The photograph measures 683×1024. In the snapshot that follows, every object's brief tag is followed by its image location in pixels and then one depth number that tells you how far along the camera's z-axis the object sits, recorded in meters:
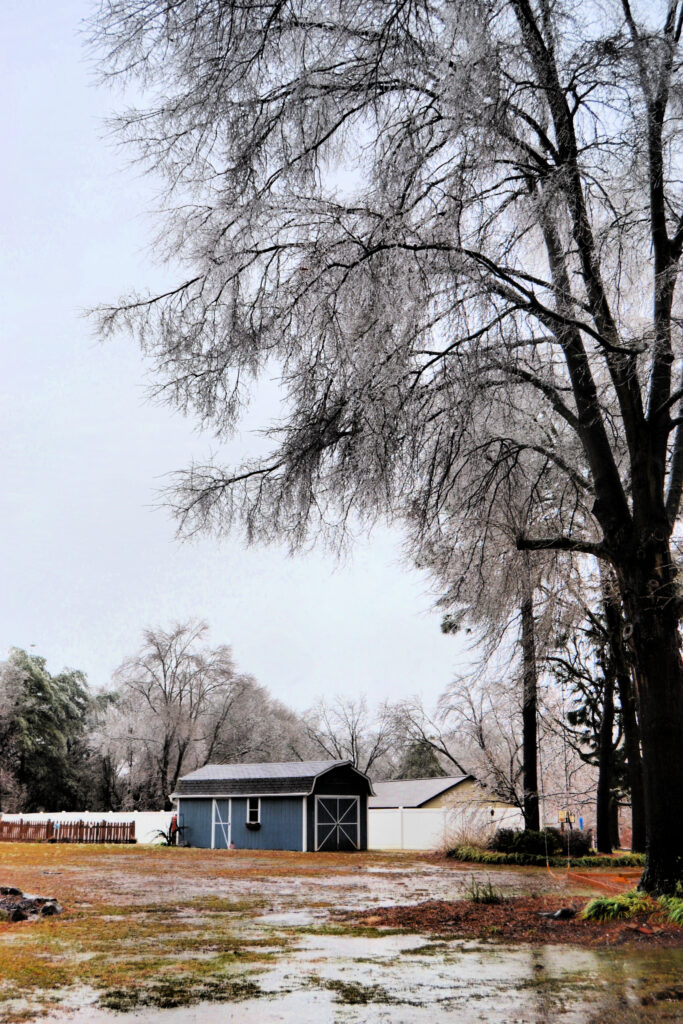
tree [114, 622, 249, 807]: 44.97
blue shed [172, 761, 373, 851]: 30.16
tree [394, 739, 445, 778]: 52.75
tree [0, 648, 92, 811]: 46.09
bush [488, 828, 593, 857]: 21.72
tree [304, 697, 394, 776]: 58.16
